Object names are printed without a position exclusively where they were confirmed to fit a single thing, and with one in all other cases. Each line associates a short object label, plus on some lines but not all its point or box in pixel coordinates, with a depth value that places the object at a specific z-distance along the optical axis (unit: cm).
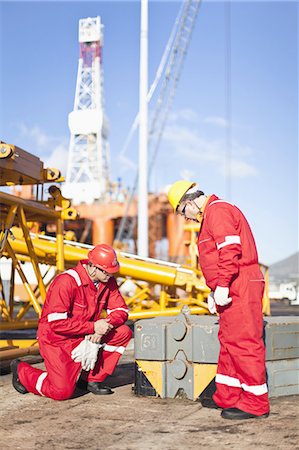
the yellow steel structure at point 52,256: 569
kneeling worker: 398
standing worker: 347
